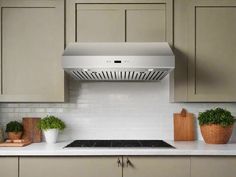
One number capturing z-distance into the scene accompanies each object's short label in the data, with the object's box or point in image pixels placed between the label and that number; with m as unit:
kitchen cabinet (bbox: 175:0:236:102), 2.93
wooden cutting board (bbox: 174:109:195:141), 3.19
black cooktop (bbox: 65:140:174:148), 2.78
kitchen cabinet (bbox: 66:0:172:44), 2.96
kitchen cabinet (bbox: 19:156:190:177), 2.58
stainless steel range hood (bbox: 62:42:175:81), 2.57
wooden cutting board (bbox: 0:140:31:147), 2.80
